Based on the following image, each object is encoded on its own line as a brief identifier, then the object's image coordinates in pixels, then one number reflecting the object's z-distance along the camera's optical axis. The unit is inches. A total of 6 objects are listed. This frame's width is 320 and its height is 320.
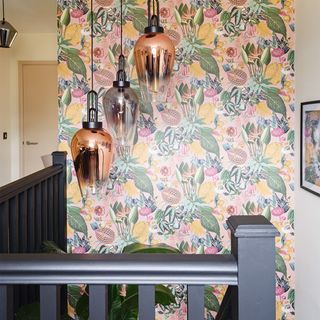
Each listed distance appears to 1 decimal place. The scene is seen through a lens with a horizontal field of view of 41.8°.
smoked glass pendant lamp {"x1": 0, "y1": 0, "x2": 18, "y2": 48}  141.1
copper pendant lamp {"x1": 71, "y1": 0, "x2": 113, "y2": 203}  72.3
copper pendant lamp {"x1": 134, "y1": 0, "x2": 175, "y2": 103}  70.0
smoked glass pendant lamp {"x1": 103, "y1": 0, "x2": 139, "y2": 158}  88.9
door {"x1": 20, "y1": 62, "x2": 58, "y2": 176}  233.6
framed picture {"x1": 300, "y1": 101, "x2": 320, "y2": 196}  103.3
